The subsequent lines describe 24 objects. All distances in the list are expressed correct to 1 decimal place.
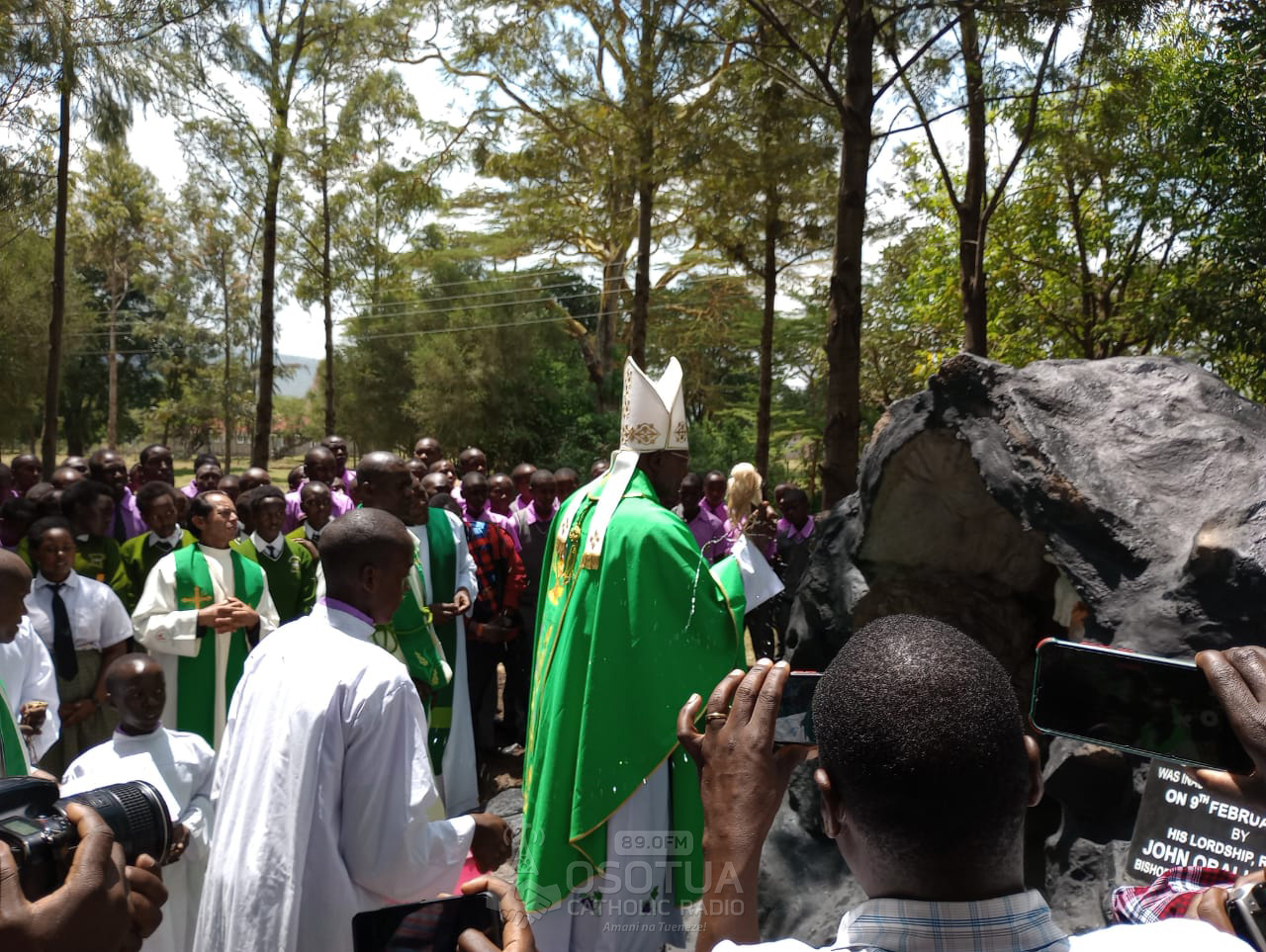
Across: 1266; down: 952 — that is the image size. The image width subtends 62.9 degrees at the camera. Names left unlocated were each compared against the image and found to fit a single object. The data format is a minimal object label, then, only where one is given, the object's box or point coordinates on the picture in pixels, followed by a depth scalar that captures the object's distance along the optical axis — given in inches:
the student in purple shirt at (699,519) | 355.9
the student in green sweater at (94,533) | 239.6
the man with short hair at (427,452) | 378.6
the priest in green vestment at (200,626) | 204.5
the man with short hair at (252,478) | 320.5
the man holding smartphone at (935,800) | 48.1
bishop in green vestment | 148.8
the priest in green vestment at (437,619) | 204.8
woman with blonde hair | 209.8
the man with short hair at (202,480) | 338.6
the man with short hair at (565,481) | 339.9
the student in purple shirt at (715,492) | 391.5
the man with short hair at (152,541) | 248.2
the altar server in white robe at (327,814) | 94.2
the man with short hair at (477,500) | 312.2
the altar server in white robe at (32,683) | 163.5
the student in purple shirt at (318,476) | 322.7
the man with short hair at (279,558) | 241.1
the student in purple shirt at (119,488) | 314.7
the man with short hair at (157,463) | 330.3
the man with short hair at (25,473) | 367.2
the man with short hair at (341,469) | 365.7
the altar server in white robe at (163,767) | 139.7
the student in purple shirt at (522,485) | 354.3
